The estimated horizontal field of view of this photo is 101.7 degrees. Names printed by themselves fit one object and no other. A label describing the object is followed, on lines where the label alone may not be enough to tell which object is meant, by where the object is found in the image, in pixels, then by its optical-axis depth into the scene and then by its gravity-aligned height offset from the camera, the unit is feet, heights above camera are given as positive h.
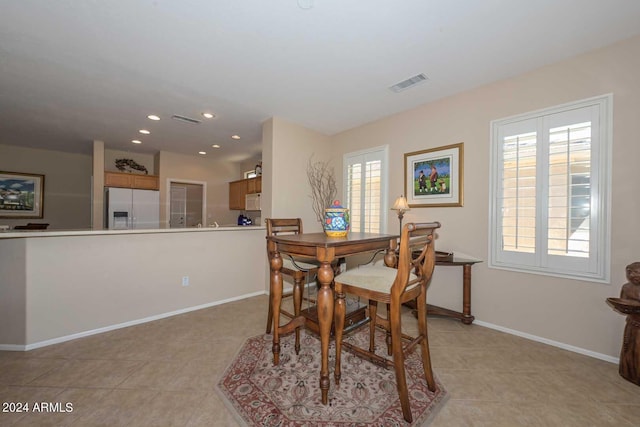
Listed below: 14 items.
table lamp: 10.46 +0.33
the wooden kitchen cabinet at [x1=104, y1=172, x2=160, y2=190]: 17.16 +2.08
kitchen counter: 7.40 -2.37
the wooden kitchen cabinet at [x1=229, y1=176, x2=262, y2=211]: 19.45 +1.73
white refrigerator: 16.85 +0.18
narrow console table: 9.01 -2.35
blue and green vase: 6.55 -0.24
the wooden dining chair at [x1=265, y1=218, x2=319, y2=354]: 7.43 -1.67
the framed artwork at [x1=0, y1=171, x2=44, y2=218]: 16.33 +0.97
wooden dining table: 5.15 -1.03
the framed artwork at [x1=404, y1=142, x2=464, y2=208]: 9.86 +1.50
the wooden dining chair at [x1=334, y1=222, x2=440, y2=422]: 4.70 -1.57
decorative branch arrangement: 13.85 +1.51
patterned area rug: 4.89 -3.85
